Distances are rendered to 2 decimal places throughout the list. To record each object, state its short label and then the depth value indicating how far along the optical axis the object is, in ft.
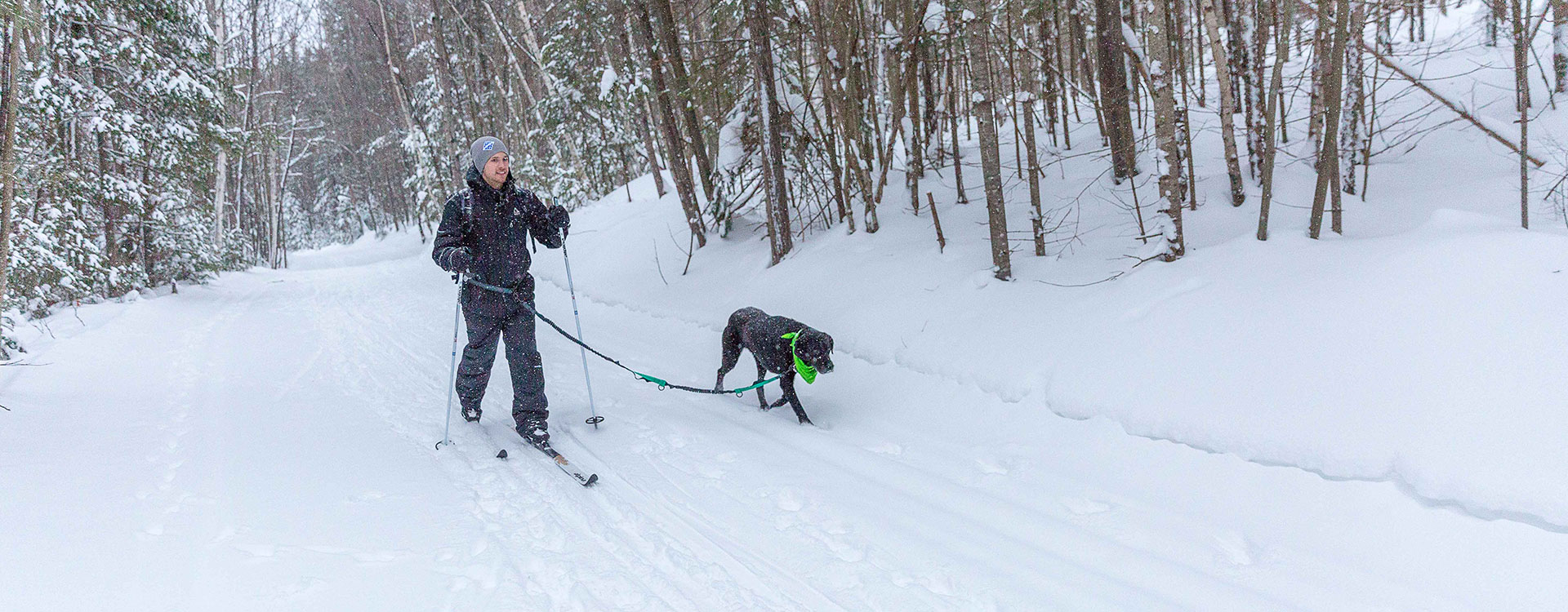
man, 15.10
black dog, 16.26
